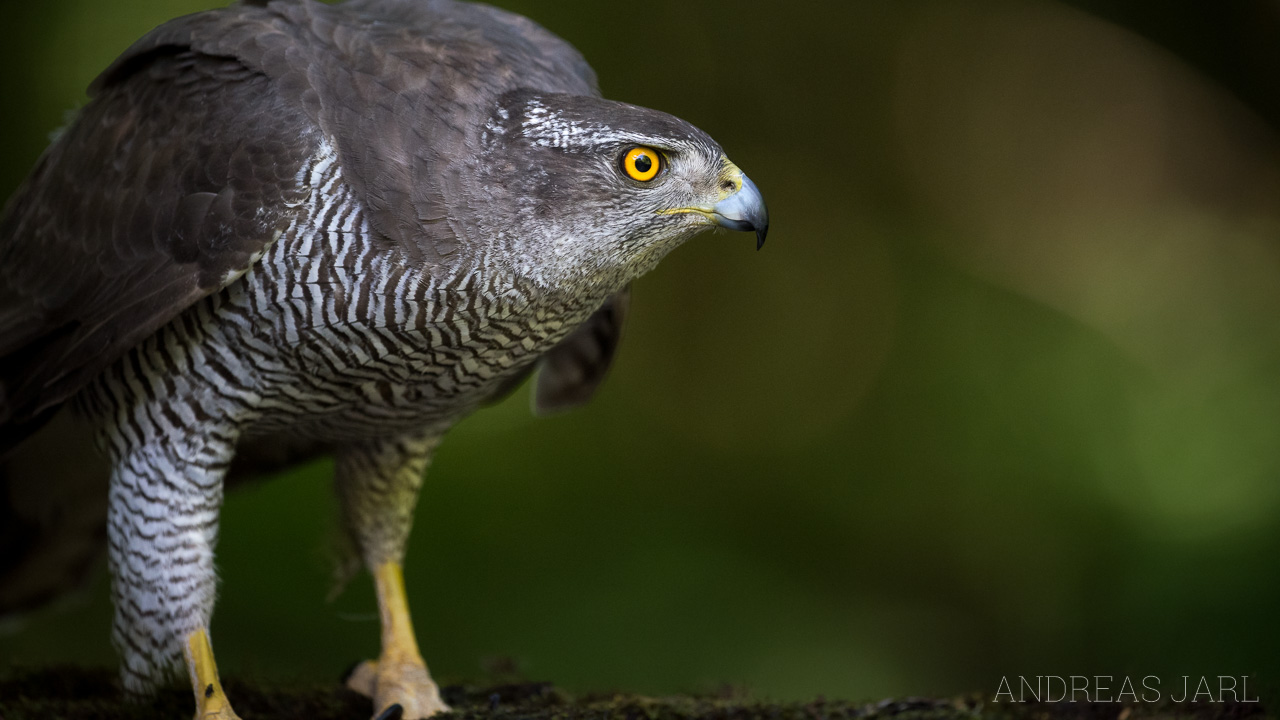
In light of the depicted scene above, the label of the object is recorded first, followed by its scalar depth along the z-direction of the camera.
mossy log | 5.20
